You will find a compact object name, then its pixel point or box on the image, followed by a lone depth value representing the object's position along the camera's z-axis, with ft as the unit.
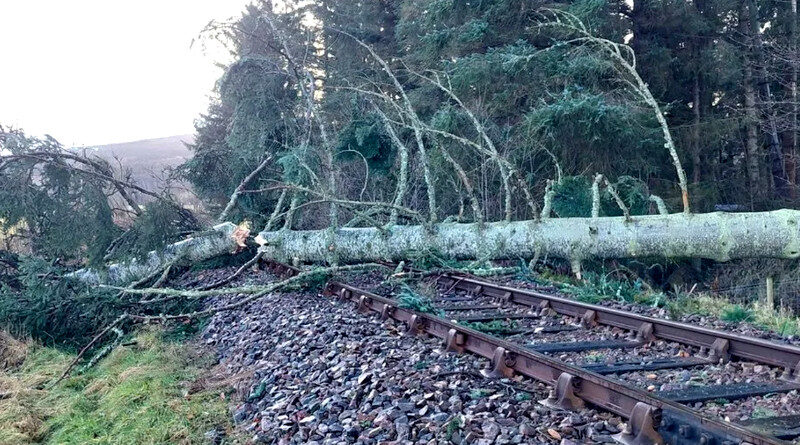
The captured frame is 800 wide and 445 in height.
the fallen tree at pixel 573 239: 22.68
